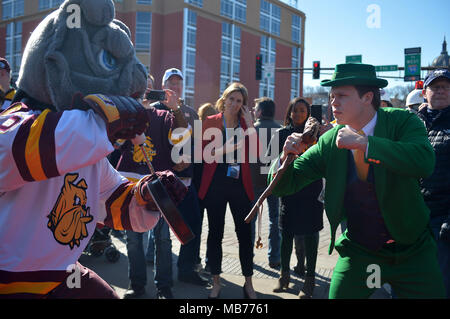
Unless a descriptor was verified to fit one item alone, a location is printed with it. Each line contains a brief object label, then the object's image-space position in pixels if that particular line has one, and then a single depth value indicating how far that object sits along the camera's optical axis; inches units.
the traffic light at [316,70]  896.3
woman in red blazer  165.9
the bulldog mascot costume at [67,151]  61.7
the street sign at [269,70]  906.7
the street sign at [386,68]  840.8
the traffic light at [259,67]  914.1
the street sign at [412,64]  815.1
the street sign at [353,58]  810.7
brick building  1440.7
